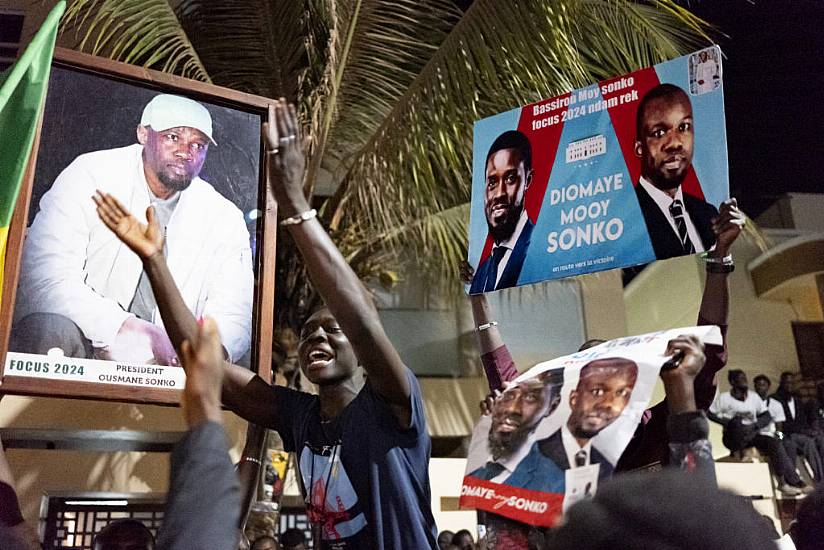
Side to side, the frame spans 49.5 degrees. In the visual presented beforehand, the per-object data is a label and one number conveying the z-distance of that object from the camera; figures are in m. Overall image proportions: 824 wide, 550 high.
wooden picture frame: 3.38
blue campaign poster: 2.81
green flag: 3.01
